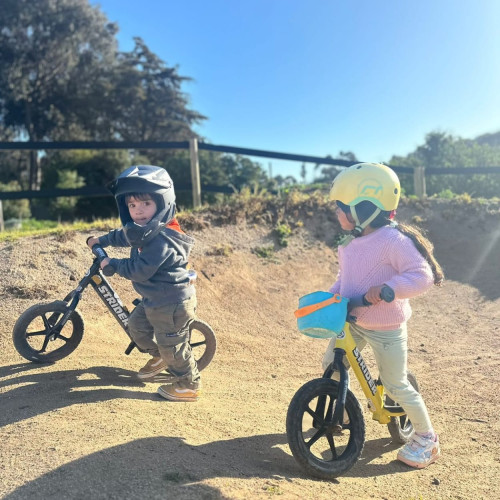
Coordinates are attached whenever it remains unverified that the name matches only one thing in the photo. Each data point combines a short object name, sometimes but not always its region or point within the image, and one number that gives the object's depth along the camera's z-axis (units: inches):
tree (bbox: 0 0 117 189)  1156.5
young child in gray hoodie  135.1
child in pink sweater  115.3
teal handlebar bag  109.7
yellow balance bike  107.7
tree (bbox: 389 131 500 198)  616.1
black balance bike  162.4
